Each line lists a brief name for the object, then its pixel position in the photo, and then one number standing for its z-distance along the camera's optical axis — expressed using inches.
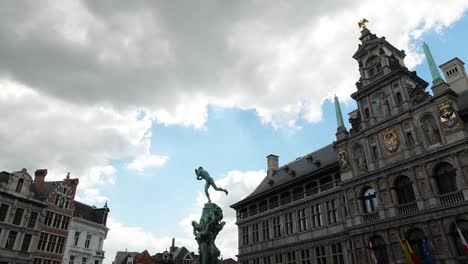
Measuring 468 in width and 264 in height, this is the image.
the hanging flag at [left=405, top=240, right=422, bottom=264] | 945.9
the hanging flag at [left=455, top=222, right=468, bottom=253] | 859.3
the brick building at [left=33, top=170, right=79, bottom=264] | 1537.9
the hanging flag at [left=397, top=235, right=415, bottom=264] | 956.9
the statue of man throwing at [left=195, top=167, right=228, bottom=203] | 867.5
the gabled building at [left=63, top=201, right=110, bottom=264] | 1660.9
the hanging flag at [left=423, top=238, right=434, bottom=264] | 938.1
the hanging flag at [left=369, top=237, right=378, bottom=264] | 1068.3
